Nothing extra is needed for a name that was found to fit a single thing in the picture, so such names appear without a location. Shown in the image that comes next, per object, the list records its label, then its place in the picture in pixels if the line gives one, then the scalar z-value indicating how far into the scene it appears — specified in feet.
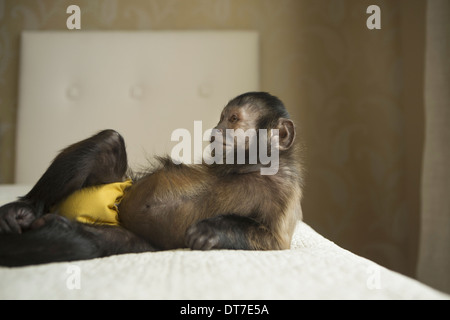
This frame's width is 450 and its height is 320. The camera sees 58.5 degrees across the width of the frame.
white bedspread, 2.16
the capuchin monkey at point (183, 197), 3.32
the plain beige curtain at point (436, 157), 6.50
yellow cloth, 3.83
